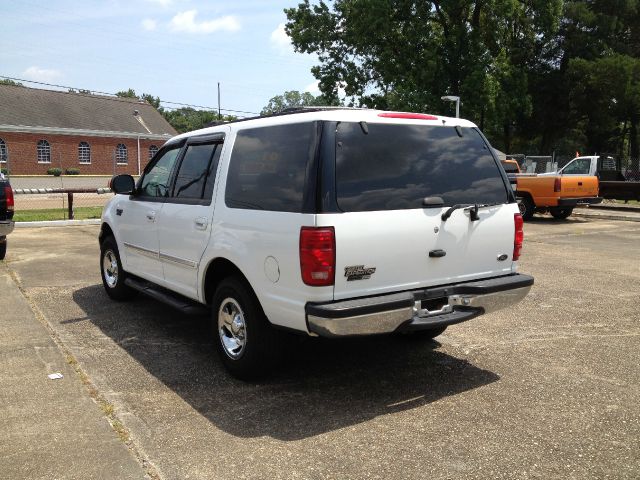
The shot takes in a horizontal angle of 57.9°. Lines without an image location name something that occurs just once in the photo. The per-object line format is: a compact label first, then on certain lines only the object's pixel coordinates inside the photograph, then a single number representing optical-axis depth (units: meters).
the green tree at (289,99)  133.32
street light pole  29.52
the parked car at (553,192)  16.42
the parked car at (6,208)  9.30
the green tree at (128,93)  106.96
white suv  3.75
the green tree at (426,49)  33.91
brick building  49.78
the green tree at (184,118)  106.44
